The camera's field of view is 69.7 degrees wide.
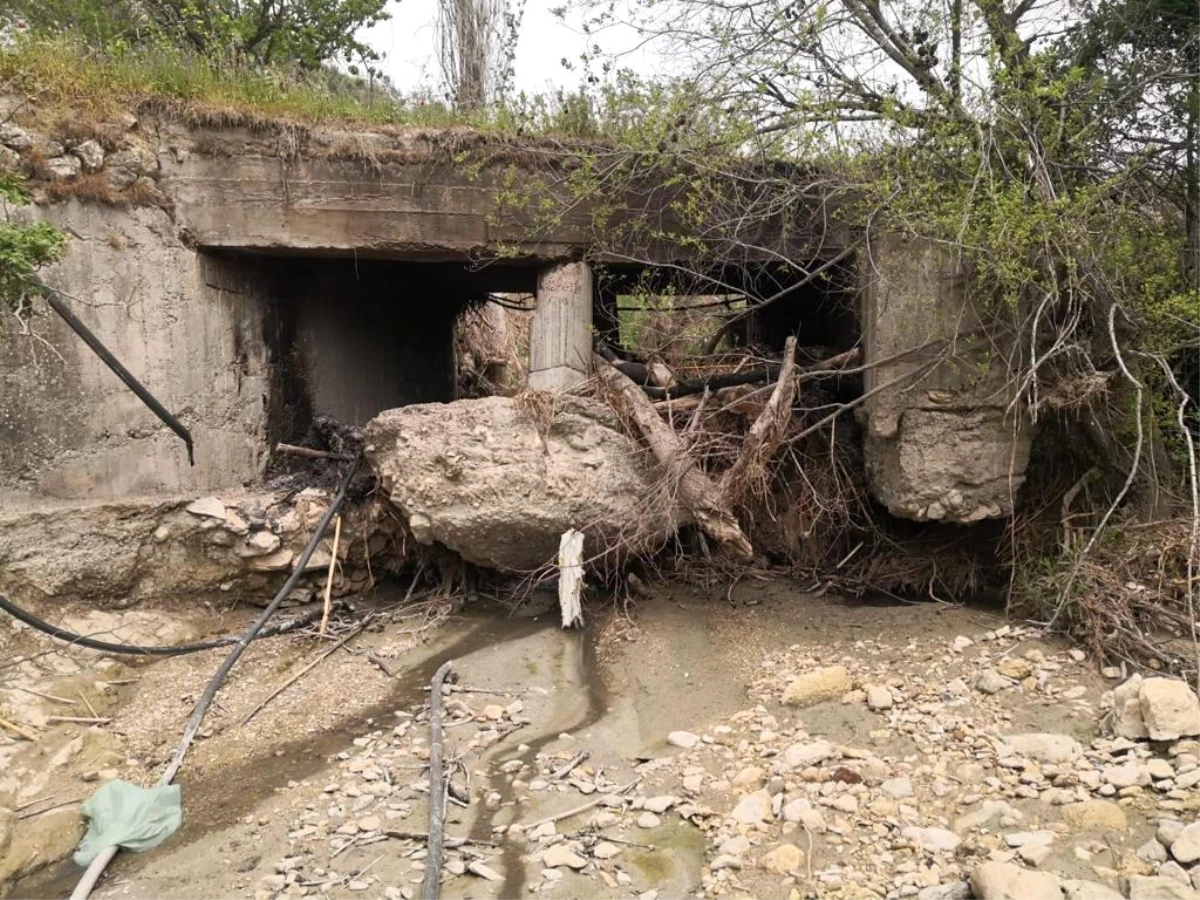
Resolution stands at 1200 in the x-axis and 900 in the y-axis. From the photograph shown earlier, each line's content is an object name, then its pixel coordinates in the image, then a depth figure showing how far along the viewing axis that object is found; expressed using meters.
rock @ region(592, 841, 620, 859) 3.26
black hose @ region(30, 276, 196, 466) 4.63
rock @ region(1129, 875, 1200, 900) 2.59
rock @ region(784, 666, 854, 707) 4.21
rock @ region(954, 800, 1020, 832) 3.15
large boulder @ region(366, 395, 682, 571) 5.29
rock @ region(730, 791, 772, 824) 3.35
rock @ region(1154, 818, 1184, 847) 2.86
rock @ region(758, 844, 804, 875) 3.06
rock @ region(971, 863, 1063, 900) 2.63
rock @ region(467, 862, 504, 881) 3.19
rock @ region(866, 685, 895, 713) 4.05
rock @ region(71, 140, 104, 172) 5.08
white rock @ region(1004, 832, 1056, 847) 2.96
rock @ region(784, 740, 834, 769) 3.67
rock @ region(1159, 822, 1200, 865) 2.76
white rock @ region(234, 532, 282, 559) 5.44
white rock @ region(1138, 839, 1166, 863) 2.83
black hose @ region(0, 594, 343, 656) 4.50
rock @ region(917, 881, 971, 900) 2.79
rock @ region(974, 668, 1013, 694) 4.08
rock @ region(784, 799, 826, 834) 3.24
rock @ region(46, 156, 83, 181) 5.02
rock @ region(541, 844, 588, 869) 3.22
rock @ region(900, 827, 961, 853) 3.06
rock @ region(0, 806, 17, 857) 3.46
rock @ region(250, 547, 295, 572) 5.52
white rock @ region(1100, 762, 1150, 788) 3.22
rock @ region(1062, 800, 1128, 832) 3.02
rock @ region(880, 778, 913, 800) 3.39
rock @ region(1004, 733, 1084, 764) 3.47
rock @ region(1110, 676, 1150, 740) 3.51
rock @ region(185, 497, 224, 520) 5.40
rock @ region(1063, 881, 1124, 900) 2.64
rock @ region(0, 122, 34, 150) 4.96
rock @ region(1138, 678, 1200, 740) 3.39
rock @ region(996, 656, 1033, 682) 4.18
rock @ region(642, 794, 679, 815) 3.50
